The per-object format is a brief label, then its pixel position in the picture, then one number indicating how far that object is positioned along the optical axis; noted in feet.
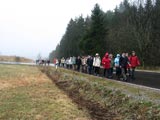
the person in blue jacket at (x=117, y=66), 39.99
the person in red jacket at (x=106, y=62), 41.92
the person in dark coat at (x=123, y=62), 38.41
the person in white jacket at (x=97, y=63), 47.67
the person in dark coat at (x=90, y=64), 54.65
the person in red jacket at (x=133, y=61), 40.63
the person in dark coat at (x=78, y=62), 68.59
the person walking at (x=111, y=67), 44.03
